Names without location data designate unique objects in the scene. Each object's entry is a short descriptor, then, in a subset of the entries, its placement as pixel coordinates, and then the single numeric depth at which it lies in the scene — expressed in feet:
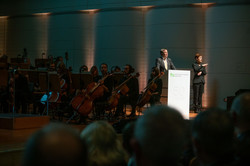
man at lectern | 42.68
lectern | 34.41
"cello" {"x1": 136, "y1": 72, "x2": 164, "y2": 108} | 38.15
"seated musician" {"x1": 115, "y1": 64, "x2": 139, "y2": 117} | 39.16
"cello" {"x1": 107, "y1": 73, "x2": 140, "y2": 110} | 35.56
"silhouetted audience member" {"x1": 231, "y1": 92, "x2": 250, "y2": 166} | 9.45
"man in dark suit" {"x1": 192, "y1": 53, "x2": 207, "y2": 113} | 45.53
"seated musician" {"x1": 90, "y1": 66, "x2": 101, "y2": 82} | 36.54
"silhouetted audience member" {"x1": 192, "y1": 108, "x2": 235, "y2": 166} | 7.36
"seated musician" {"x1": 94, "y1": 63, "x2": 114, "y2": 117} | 34.86
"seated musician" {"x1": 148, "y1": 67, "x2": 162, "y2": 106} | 39.08
